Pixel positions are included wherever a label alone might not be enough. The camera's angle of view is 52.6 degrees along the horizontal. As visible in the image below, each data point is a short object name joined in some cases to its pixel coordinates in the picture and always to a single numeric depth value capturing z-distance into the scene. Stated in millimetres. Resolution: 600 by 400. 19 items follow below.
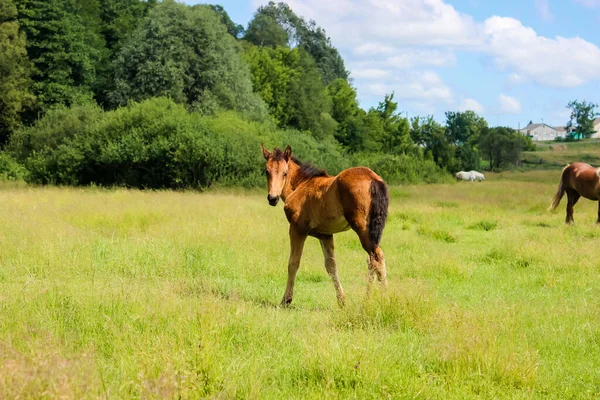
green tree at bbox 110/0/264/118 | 45750
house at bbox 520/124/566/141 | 185125
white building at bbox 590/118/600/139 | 162200
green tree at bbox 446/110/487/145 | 111688
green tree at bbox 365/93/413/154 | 80375
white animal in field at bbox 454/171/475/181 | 68912
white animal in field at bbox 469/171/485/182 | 68812
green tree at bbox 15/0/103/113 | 50500
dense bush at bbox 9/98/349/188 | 34781
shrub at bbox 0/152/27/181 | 39962
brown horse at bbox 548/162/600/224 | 19906
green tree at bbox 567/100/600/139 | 119438
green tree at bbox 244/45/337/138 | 67188
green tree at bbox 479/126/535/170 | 83625
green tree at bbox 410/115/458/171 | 75750
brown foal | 8555
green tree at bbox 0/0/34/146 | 47688
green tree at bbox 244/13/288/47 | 88125
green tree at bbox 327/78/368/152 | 76812
